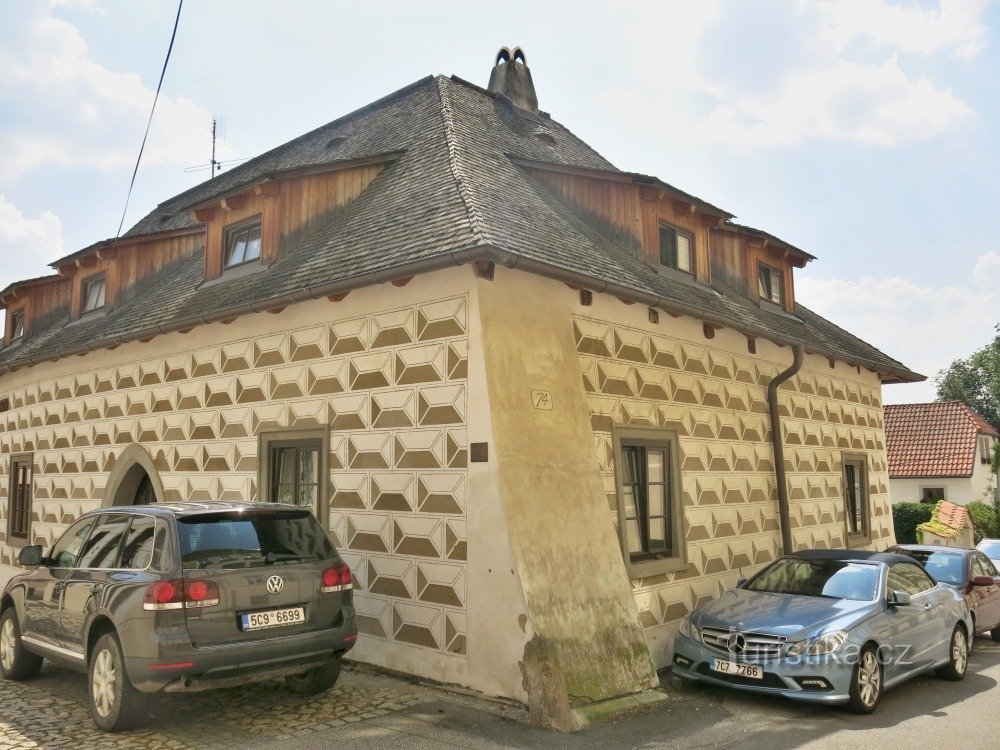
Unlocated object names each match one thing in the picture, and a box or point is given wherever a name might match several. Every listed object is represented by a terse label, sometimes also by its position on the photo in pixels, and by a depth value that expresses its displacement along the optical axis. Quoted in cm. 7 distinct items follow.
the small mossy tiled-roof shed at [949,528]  2469
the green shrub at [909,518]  2902
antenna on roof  2289
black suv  590
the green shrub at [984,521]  3059
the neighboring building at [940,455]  3419
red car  1116
